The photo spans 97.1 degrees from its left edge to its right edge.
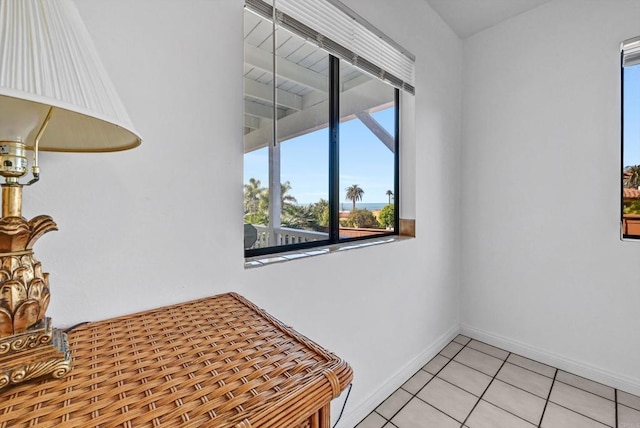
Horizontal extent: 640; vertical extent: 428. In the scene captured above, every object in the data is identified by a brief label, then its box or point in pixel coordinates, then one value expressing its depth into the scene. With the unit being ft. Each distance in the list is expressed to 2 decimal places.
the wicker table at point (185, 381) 1.32
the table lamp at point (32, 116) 1.15
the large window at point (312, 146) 4.51
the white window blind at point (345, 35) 3.82
